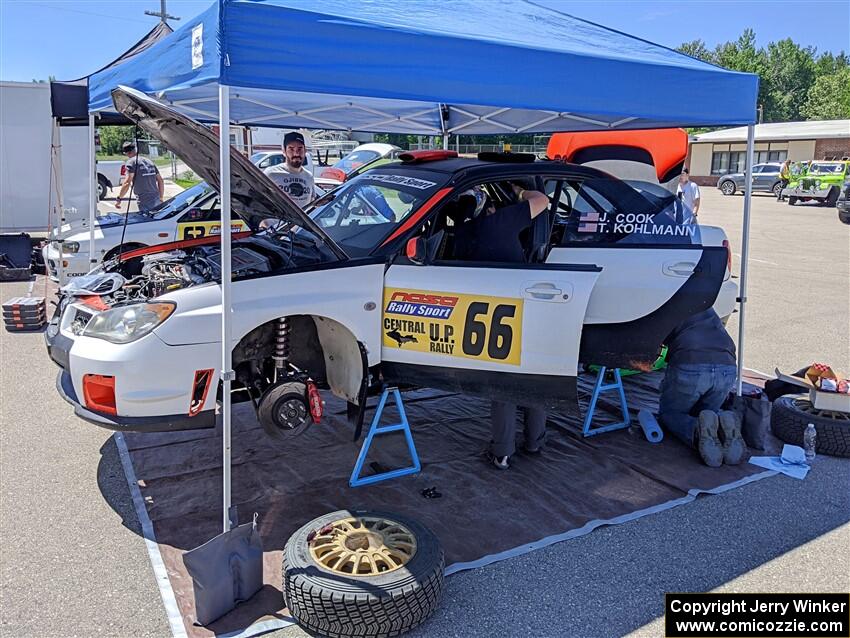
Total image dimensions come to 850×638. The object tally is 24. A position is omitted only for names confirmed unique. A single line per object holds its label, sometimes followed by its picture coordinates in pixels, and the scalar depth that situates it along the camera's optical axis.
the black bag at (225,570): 2.88
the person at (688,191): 10.48
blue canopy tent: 2.95
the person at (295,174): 7.32
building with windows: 38.66
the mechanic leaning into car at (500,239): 4.18
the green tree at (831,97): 54.97
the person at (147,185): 9.85
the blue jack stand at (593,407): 5.05
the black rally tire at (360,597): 2.79
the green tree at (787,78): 68.69
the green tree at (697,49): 76.33
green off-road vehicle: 26.47
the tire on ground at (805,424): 4.75
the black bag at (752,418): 4.89
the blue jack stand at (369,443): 4.20
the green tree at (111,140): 46.92
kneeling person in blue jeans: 4.89
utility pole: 27.33
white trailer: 13.06
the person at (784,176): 29.28
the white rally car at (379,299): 3.49
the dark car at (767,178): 31.77
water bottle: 4.73
